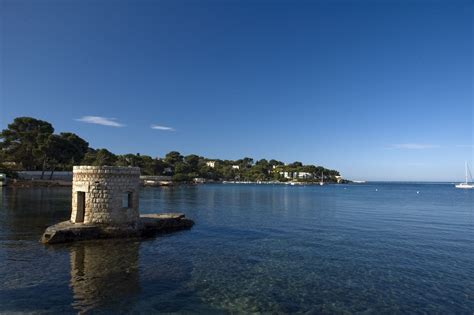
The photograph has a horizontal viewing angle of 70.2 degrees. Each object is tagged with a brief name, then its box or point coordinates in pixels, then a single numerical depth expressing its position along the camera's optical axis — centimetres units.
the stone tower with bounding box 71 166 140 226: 2456
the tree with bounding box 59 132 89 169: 10494
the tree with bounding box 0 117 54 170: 9825
